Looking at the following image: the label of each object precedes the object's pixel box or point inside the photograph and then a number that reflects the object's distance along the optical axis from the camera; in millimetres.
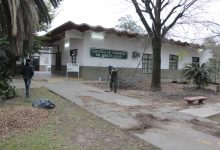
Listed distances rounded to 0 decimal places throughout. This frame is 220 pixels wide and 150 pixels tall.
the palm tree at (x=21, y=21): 2984
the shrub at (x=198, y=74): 10681
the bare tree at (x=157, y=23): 9901
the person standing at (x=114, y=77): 8790
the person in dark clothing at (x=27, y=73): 7211
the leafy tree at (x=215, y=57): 14215
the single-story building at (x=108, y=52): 12217
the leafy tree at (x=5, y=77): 7088
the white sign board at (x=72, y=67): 12045
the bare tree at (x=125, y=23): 25969
